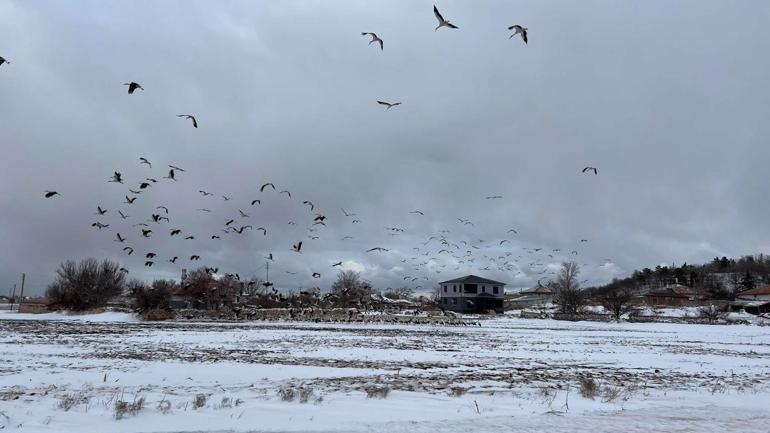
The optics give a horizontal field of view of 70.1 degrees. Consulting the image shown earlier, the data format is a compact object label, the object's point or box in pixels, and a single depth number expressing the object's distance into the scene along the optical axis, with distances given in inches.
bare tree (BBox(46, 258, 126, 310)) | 3336.6
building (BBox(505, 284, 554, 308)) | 6072.8
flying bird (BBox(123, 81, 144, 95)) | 754.8
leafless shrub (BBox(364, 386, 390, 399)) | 460.4
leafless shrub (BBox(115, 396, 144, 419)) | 371.6
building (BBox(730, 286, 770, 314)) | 3922.2
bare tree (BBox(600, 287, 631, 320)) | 3125.0
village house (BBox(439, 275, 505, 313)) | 4254.4
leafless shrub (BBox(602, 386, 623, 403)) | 465.9
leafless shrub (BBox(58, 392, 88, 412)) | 393.1
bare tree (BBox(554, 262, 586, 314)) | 3531.0
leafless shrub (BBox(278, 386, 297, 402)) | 438.0
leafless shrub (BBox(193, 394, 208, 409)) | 402.0
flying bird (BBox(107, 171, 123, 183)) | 1016.2
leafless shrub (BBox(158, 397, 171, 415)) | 387.0
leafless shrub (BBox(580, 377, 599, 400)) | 479.2
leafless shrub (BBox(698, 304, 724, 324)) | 2923.7
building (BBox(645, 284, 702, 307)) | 5580.7
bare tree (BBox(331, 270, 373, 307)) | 3896.2
